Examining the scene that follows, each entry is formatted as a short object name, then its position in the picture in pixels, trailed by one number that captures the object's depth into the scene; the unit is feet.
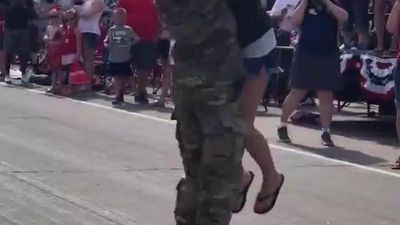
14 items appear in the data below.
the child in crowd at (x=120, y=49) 53.62
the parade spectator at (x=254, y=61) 17.97
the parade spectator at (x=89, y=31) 59.62
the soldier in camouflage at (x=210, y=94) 16.55
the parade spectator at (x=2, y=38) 67.22
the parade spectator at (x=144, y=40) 54.08
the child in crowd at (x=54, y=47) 59.41
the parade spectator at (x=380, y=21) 45.80
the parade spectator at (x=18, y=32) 66.35
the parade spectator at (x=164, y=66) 52.70
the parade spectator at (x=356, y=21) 49.54
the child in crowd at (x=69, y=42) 59.31
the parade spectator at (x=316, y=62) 38.88
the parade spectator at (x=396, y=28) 33.73
